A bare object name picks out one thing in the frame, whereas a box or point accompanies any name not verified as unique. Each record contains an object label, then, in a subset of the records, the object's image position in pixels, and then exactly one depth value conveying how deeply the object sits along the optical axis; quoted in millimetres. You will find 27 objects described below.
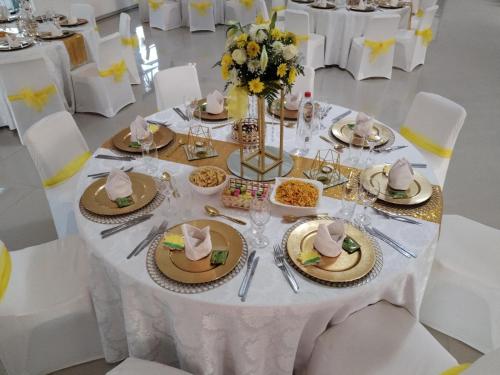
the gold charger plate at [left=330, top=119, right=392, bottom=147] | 2082
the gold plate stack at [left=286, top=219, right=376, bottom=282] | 1315
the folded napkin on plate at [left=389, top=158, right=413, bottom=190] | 1689
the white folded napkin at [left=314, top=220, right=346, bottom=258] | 1377
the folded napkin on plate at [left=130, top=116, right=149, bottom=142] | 2004
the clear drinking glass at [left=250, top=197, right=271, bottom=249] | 1398
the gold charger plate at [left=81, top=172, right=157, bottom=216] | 1598
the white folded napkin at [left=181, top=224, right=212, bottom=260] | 1354
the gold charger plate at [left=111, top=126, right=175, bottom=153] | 2025
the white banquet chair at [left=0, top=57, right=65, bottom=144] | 3551
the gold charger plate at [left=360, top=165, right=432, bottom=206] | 1652
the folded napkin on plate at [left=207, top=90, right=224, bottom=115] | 2348
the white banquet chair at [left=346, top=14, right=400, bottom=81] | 4842
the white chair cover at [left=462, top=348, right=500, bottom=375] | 1061
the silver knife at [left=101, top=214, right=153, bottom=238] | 1495
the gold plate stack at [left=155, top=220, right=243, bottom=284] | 1304
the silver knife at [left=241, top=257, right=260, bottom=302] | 1250
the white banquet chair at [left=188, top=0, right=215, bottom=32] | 7195
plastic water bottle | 2020
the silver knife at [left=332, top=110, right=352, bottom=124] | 2325
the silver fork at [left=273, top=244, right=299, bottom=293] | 1288
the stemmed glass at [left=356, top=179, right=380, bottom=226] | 1564
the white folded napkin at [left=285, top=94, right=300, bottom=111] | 2414
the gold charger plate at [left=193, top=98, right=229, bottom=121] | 2301
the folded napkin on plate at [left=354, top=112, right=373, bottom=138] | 2096
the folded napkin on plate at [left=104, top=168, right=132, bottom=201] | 1639
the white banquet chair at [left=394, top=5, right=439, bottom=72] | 5273
